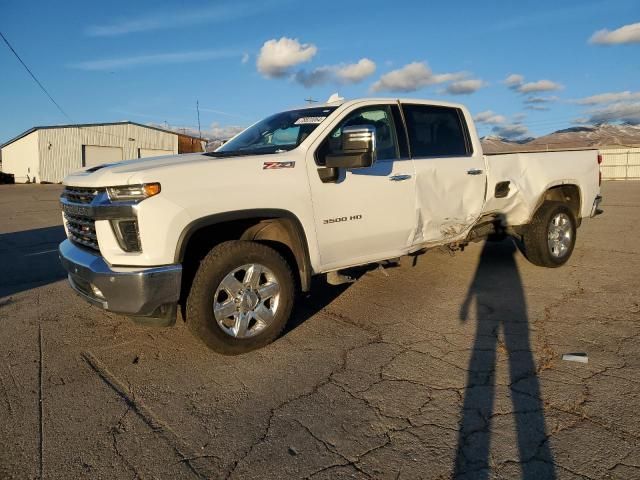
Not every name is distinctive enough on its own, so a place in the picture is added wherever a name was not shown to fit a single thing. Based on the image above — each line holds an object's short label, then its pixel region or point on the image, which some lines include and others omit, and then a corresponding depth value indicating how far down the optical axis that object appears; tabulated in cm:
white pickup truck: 365
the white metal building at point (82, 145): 4244
